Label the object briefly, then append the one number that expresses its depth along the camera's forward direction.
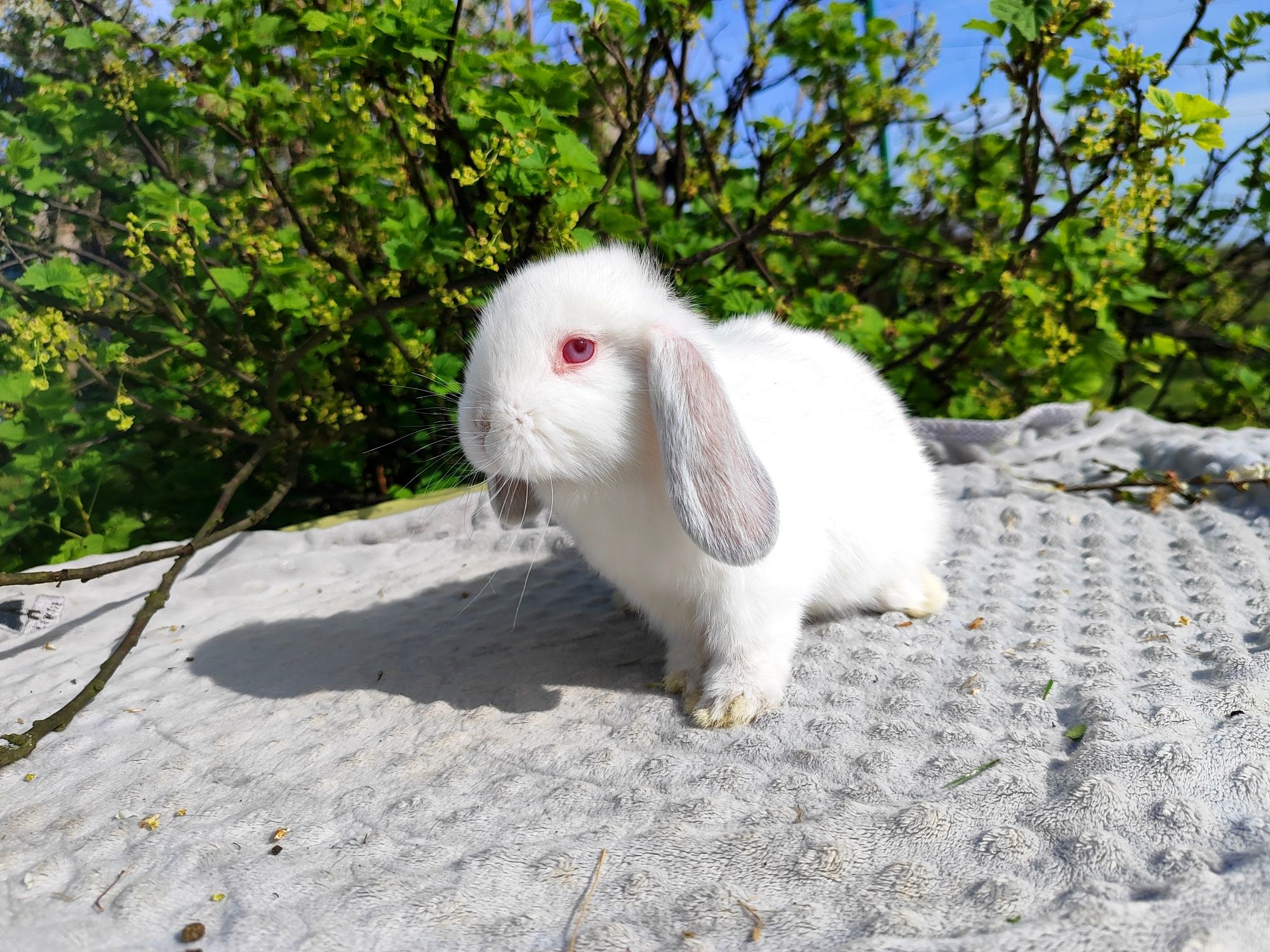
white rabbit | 0.30
